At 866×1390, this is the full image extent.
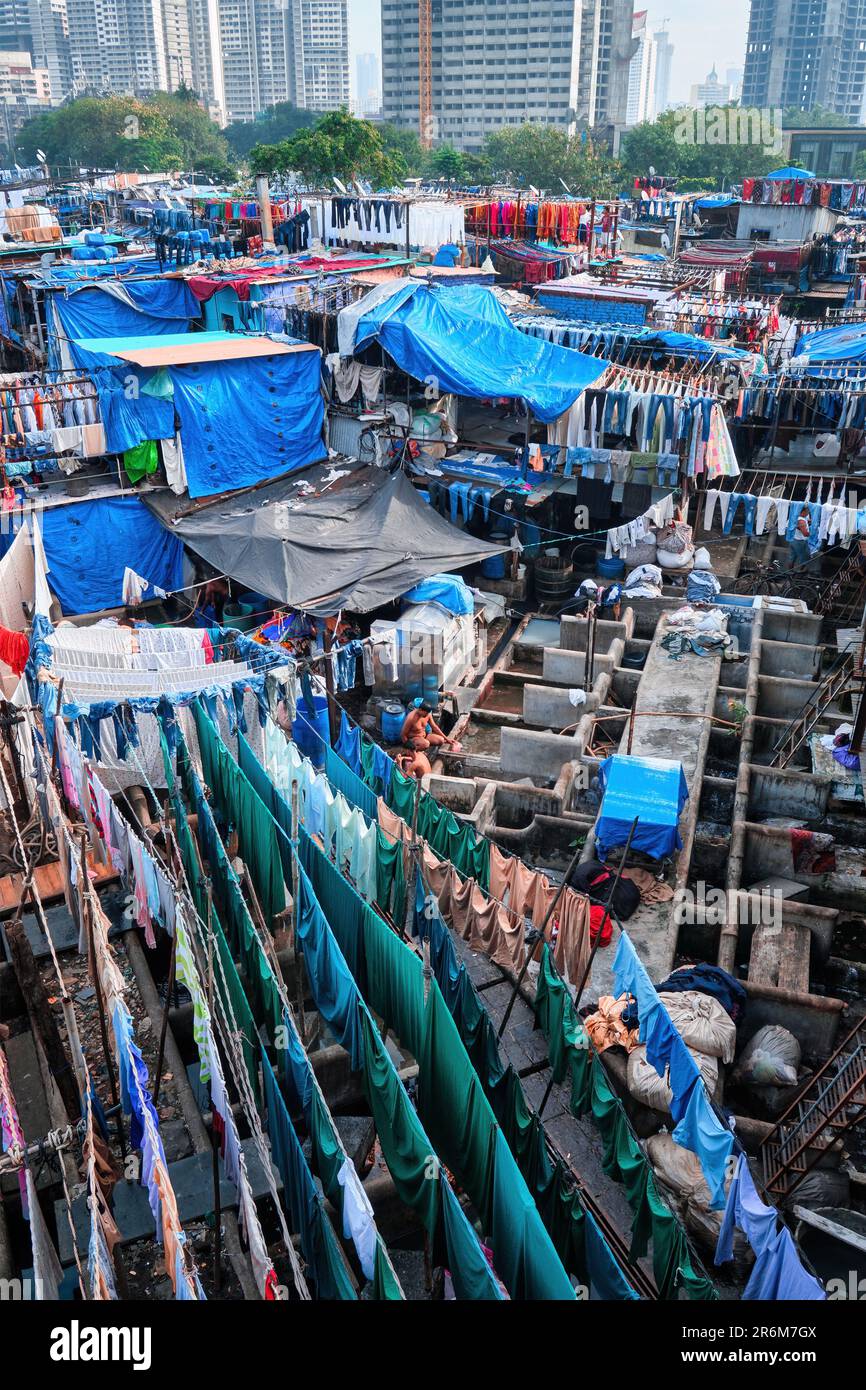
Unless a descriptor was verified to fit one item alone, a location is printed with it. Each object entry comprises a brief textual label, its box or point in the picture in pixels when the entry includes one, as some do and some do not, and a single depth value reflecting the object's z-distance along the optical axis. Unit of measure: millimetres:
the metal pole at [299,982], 10555
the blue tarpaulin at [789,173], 55406
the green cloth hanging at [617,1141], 8789
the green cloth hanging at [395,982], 10648
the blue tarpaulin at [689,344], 27625
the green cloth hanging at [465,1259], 7704
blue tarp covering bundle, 15227
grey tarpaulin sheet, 20391
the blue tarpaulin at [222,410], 23562
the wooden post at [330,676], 17567
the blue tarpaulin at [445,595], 21406
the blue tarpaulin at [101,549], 23203
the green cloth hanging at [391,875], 13000
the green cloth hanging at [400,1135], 8602
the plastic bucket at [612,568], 25375
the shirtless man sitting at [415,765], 18017
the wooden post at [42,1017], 9508
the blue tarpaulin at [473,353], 24922
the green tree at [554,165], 83250
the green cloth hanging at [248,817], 13062
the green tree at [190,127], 115062
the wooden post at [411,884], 11852
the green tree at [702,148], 87312
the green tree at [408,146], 106250
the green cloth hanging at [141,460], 24031
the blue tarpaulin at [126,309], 32531
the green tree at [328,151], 65000
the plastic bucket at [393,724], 19703
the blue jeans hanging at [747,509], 24000
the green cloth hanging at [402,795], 14414
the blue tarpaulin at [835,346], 30031
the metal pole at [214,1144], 7912
